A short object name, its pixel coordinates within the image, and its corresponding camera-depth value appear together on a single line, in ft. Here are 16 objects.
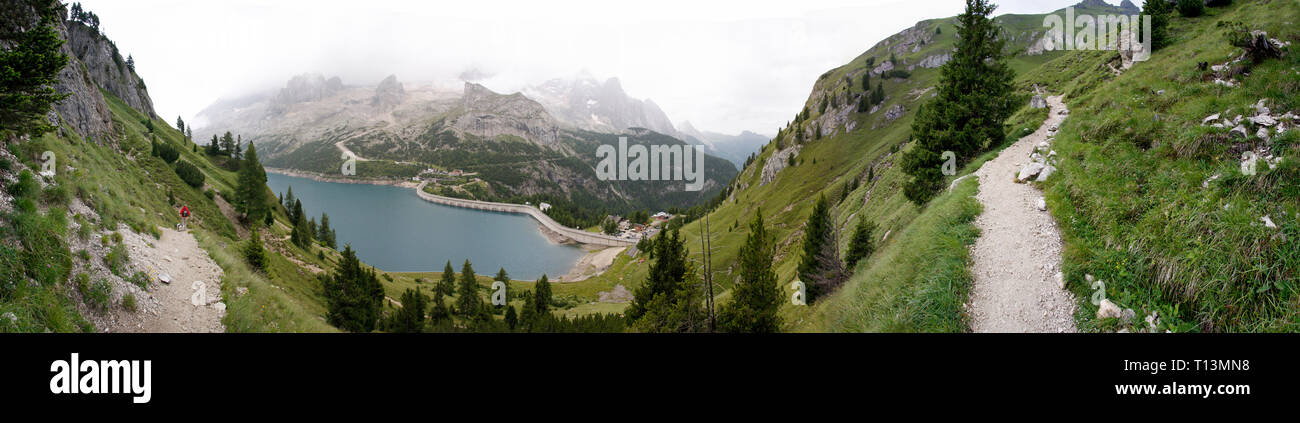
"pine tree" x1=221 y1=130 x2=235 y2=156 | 240.38
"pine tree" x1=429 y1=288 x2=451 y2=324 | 150.08
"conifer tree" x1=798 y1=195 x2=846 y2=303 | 63.87
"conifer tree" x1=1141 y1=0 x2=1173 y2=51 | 71.56
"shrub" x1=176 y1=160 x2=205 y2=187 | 138.82
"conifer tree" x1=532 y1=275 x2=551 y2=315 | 186.39
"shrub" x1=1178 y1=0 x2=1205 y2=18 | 79.15
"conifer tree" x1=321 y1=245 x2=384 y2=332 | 101.71
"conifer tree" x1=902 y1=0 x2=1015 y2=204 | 65.26
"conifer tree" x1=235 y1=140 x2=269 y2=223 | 148.36
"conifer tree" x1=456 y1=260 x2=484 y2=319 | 174.40
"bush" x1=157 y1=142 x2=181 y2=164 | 153.79
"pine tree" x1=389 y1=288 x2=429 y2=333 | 118.62
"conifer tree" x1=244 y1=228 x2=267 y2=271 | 86.94
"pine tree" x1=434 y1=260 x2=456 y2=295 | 210.71
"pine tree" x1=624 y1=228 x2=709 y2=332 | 55.47
